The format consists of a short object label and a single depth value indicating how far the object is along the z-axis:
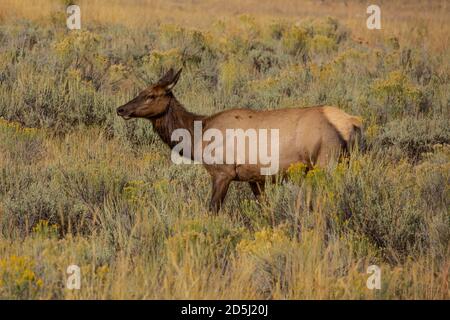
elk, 15.40
